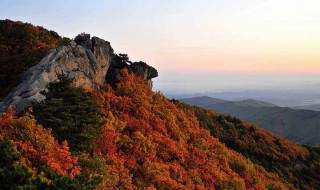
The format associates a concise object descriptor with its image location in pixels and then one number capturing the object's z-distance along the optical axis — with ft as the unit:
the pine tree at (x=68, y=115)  71.46
